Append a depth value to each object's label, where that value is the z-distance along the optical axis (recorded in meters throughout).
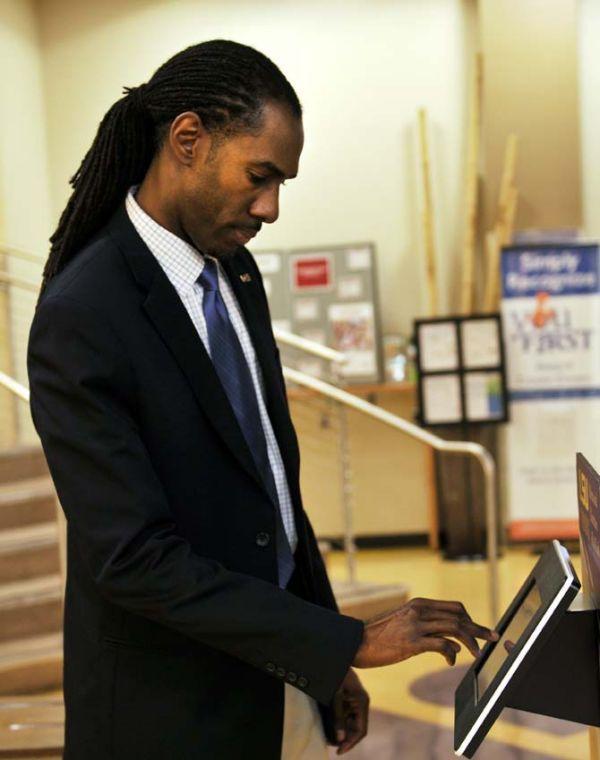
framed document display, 6.75
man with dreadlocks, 1.39
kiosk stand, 1.26
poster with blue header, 6.62
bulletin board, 7.25
